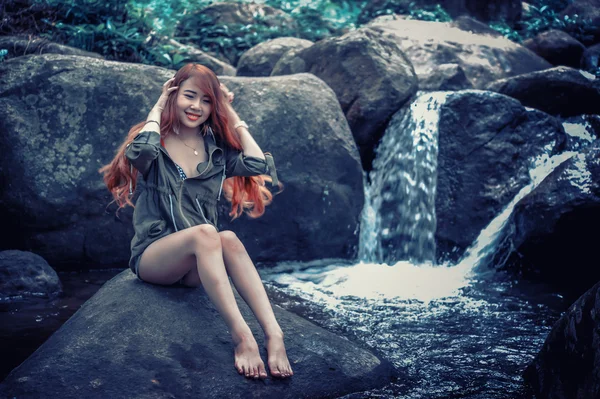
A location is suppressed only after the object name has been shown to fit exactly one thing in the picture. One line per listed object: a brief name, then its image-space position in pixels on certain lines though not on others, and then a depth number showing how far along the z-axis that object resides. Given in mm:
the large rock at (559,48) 9938
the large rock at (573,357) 2514
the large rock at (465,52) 8586
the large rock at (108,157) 5160
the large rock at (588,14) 10914
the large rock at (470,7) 11617
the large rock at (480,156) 6066
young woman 3039
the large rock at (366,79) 6723
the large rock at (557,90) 7266
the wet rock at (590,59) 9514
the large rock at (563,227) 4953
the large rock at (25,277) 4359
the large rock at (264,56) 8188
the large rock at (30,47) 6355
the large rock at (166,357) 2701
